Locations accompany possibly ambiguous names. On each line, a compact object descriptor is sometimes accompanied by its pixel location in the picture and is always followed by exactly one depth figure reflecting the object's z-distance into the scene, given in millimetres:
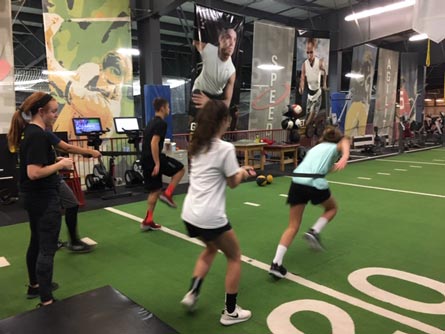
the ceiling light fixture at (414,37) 12703
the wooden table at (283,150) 9195
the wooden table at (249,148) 8508
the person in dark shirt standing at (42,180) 2285
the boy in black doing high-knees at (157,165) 4273
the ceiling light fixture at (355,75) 12844
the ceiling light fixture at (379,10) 10178
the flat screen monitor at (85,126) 6285
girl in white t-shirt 2203
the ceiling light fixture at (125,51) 7883
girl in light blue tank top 3131
